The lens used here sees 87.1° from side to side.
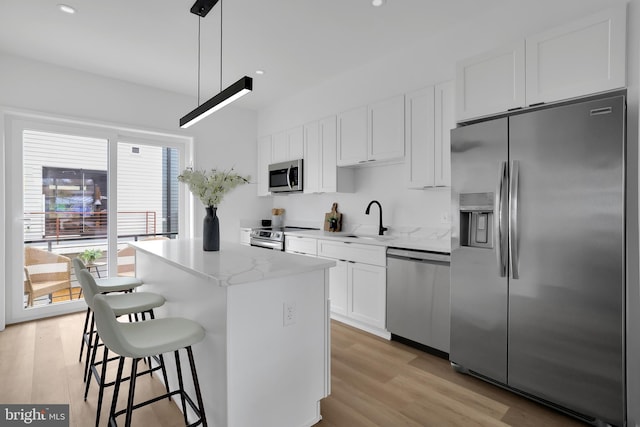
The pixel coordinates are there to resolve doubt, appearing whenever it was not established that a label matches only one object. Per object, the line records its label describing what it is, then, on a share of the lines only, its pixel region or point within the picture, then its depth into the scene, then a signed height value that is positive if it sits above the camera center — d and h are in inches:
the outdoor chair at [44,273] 144.2 -26.9
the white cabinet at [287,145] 178.2 +37.4
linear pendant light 83.8 +32.4
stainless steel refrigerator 71.1 -9.5
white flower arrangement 91.7 +7.6
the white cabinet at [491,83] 89.5 +36.4
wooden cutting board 166.9 -2.7
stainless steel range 168.4 -13.0
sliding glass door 141.2 +3.2
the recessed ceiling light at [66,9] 102.7 +62.9
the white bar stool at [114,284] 94.5 -21.2
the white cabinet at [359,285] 123.8 -28.2
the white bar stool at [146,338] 54.5 -22.8
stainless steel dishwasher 106.0 -28.2
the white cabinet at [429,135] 117.4 +28.3
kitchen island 62.6 -24.6
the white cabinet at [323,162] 158.3 +25.0
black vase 95.3 -5.6
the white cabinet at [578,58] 75.2 +37.1
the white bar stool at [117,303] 74.1 -22.7
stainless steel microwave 176.2 +19.6
